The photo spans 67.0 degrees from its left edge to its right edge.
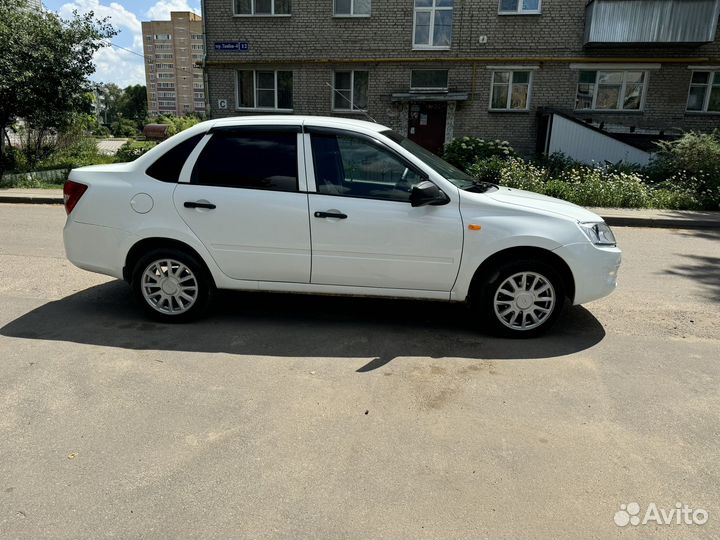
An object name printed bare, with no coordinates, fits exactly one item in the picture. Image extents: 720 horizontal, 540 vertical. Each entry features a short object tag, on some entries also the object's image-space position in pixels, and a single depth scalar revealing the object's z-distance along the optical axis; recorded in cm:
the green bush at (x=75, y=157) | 1706
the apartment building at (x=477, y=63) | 1786
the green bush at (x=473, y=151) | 1570
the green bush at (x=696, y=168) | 1258
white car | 435
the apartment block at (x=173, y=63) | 11519
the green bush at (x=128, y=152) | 1809
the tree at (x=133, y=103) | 11686
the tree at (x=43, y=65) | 1394
